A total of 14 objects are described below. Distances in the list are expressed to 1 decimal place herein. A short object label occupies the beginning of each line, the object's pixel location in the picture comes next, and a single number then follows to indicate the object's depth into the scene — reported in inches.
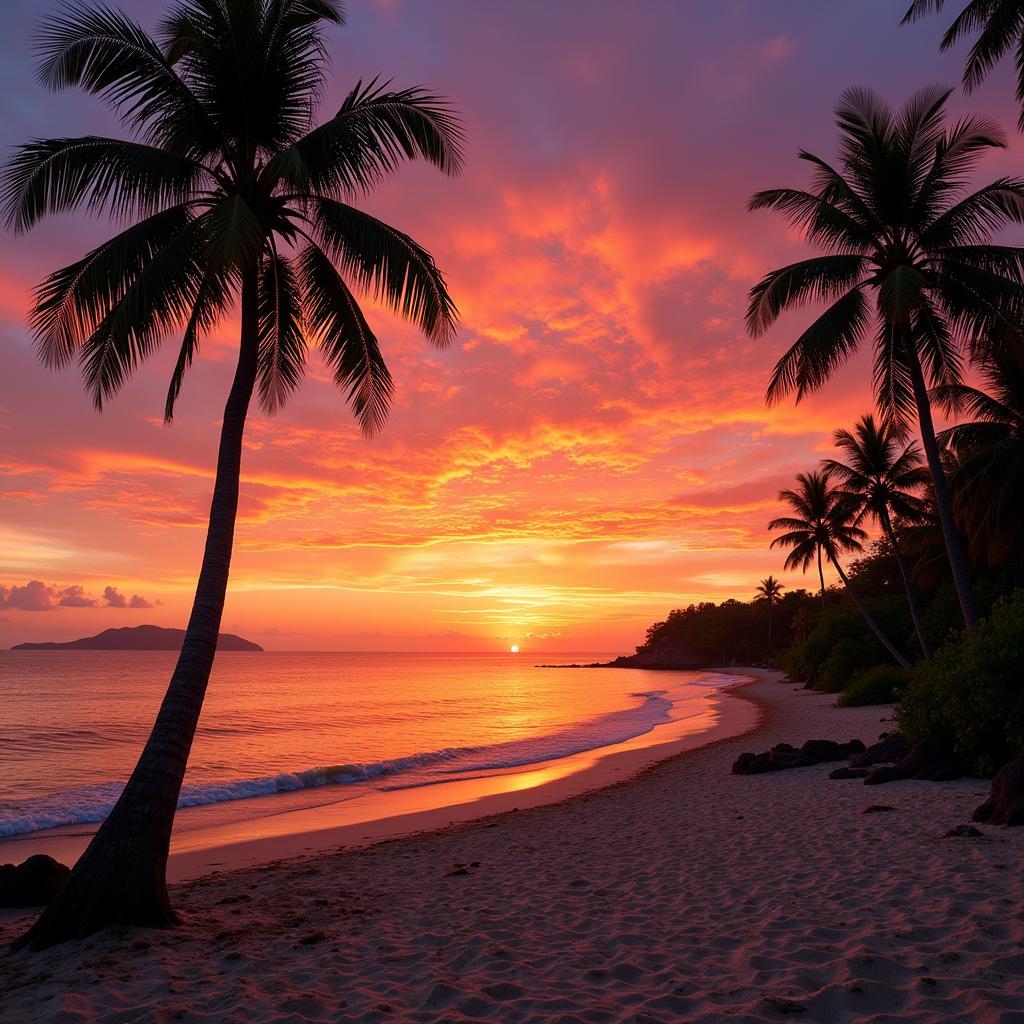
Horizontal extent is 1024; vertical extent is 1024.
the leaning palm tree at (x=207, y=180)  288.7
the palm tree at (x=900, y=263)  553.0
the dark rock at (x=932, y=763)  438.6
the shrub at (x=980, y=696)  396.2
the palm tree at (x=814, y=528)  1571.1
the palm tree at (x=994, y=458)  786.2
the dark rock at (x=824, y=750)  579.8
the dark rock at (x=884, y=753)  512.4
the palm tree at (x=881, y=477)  1159.0
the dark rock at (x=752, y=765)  563.8
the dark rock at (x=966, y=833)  300.8
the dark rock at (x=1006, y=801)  312.7
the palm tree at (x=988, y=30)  439.8
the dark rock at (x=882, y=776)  453.1
